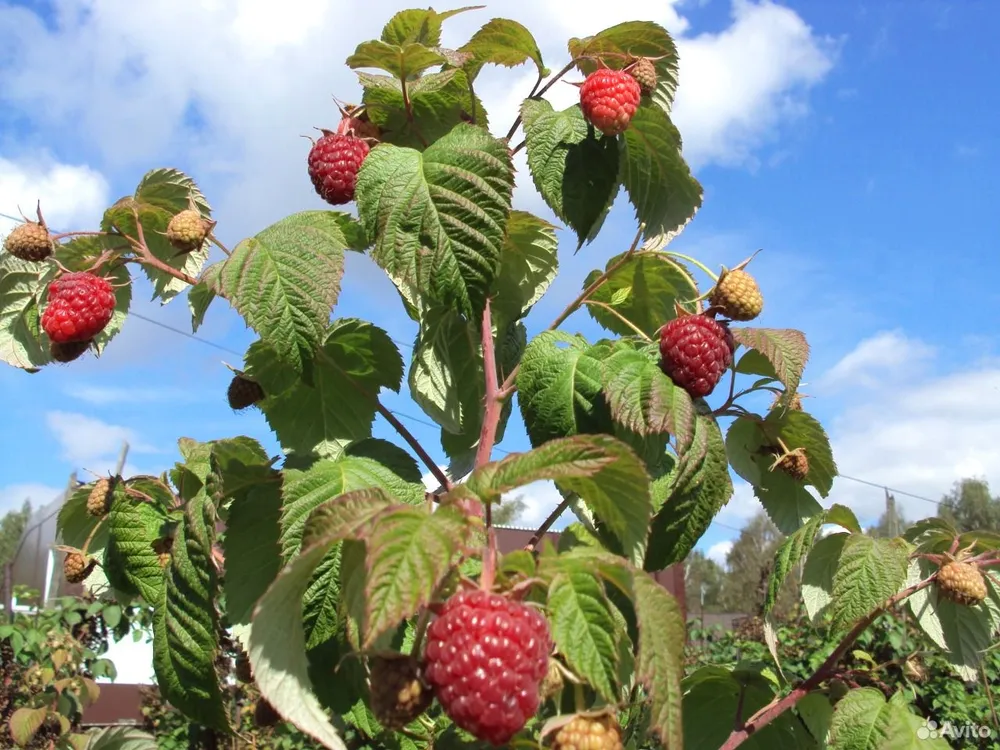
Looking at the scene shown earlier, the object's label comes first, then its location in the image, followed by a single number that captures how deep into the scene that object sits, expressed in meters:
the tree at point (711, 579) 24.94
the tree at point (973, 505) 22.86
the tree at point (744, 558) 21.72
